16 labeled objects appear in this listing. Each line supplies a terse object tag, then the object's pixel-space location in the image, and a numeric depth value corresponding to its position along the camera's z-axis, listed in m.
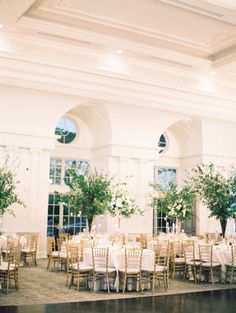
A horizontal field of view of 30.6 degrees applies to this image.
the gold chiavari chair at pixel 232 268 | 10.79
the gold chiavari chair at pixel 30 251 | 13.42
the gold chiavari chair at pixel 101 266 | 9.40
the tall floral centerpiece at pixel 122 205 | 14.05
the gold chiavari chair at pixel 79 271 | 9.59
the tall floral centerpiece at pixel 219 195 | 12.36
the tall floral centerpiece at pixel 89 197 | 12.89
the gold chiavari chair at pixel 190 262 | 11.10
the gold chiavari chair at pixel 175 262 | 11.64
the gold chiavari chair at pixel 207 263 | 11.02
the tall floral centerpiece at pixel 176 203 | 15.96
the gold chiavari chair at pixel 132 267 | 9.34
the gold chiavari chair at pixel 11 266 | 9.18
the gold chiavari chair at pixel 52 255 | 12.39
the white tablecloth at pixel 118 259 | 9.57
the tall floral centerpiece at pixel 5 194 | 12.05
